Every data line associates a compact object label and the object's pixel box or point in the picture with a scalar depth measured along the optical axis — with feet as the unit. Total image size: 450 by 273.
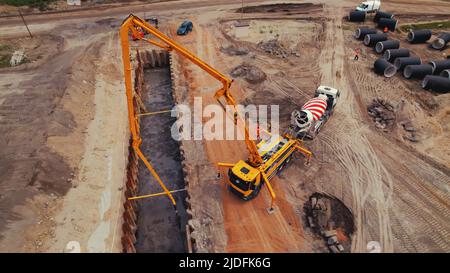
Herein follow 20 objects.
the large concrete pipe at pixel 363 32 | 108.06
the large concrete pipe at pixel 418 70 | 88.07
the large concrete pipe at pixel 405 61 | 91.15
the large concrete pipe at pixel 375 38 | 104.53
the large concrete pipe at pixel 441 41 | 103.04
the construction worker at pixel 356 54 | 99.22
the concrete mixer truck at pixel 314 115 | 66.49
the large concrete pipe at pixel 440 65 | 87.92
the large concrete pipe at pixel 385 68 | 90.74
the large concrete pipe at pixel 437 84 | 82.23
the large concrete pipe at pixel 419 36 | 105.91
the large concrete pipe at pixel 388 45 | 99.73
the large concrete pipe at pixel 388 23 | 114.32
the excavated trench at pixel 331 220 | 50.96
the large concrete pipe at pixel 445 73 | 84.70
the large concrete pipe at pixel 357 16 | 121.49
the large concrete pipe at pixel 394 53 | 94.43
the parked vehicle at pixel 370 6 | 124.98
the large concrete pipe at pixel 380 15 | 118.11
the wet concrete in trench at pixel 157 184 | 55.88
